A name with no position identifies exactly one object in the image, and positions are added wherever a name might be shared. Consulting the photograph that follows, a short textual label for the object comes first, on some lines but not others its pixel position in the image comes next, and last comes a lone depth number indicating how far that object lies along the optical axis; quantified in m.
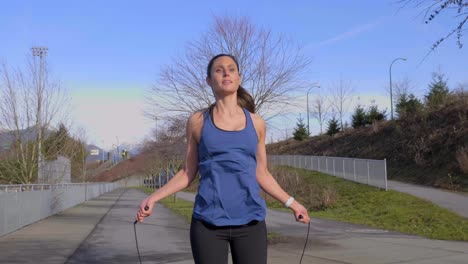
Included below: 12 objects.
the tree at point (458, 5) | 5.16
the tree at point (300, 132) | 57.68
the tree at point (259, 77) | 14.10
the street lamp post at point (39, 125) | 21.16
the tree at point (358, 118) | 46.39
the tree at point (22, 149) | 20.94
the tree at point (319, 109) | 67.62
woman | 2.83
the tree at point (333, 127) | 50.92
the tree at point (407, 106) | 36.50
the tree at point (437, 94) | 35.16
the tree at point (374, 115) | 45.33
